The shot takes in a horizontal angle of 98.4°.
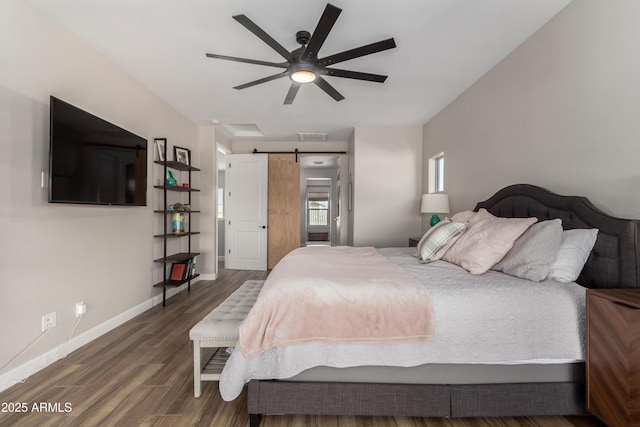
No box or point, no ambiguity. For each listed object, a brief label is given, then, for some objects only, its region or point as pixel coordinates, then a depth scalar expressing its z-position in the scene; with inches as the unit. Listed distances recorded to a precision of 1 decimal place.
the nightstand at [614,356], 42.8
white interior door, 210.2
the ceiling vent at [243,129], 185.1
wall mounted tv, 76.4
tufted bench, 62.8
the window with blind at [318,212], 432.7
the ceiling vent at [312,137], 197.4
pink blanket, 53.1
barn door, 213.3
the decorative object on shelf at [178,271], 140.9
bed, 54.1
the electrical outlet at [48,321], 78.2
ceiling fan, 66.7
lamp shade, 137.7
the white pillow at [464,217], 98.3
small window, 167.6
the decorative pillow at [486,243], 71.2
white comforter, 53.7
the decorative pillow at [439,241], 87.0
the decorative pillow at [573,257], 60.9
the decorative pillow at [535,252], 62.1
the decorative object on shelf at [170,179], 140.4
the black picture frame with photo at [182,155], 149.0
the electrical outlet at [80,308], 88.8
